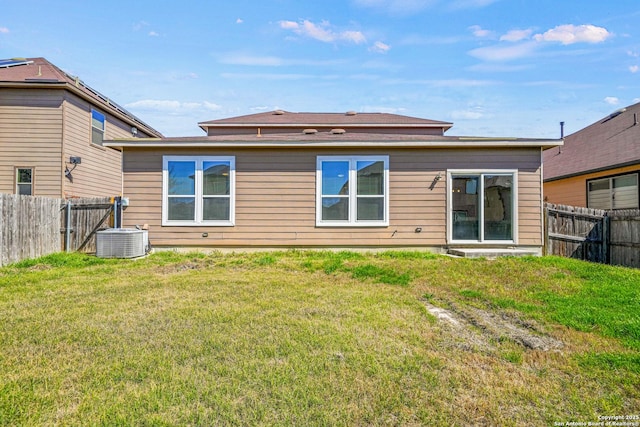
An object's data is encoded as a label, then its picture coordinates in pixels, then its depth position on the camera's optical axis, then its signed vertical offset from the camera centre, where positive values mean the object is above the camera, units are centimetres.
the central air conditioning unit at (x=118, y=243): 765 -66
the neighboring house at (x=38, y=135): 988 +222
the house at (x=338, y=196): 839 +48
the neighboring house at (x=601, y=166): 1055 +176
